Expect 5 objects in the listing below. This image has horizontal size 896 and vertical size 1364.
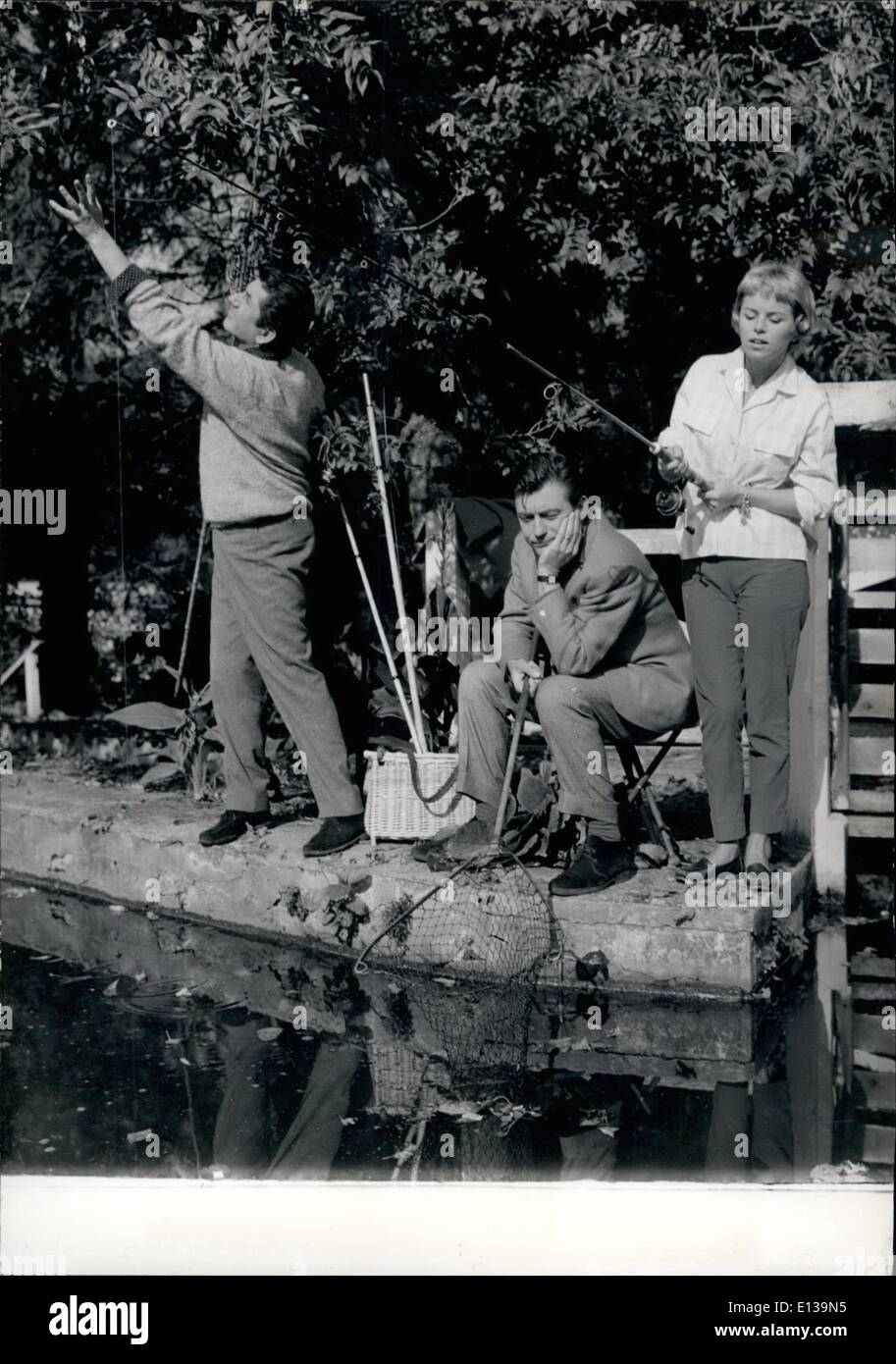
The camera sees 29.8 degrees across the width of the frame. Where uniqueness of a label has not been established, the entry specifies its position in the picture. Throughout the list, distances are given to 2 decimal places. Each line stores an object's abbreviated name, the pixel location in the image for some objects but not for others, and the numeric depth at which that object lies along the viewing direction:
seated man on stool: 5.38
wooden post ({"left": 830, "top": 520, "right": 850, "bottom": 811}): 6.18
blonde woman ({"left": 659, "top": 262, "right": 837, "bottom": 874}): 5.37
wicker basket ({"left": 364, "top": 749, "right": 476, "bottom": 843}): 5.92
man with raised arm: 5.72
